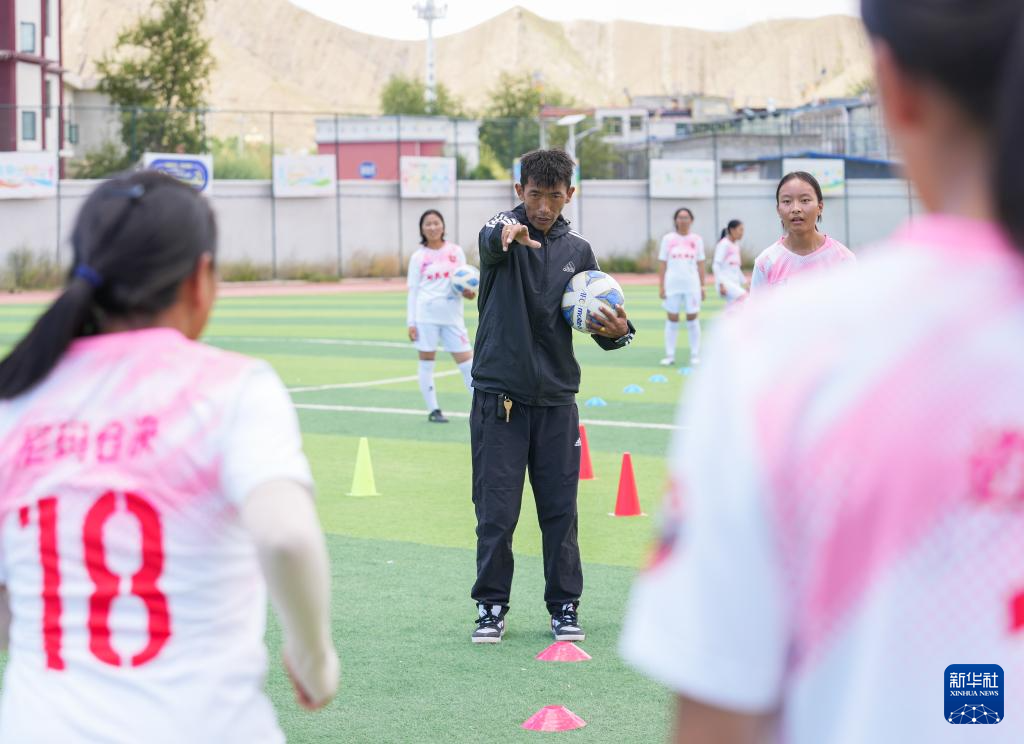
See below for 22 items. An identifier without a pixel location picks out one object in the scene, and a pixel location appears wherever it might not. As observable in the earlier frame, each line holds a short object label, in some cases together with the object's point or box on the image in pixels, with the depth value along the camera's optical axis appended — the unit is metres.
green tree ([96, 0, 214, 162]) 70.25
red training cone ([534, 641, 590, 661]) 6.64
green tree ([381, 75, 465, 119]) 118.75
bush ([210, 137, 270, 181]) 60.78
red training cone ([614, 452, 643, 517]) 9.94
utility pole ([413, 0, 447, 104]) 101.69
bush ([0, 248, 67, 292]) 42.88
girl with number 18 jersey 2.42
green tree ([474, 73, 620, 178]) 66.31
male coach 7.00
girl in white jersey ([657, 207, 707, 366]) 20.62
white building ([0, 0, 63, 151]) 54.44
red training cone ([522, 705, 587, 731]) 5.63
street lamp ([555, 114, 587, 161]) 47.28
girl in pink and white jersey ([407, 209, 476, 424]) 15.12
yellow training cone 10.85
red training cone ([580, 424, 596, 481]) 11.38
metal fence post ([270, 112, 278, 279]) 50.50
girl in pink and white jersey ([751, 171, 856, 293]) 8.37
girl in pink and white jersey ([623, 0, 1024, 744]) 1.50
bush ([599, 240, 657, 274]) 53.00
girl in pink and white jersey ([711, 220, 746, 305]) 19.59
